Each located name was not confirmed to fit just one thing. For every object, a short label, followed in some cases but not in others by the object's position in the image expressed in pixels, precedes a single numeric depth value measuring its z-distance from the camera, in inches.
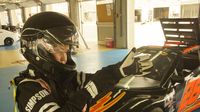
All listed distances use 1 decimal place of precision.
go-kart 42.2
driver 41.6
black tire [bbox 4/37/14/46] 406.4
